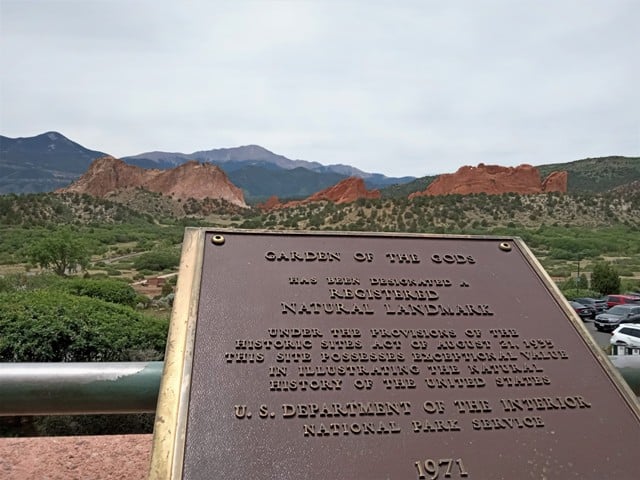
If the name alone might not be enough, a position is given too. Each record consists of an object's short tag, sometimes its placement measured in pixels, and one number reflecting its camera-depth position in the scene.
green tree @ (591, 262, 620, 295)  23.55
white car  12.05
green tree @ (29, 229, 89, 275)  23.77
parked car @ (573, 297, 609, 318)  18.50
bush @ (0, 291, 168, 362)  5.08
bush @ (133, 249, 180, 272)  28.51
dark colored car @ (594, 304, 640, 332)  16.10
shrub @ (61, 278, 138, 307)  10.42
